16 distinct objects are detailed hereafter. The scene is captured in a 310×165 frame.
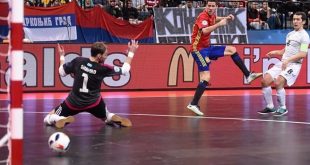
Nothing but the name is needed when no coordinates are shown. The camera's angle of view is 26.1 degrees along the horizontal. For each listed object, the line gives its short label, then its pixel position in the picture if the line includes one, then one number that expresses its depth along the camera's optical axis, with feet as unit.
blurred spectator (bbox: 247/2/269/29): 82.38
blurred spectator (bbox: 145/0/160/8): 81.37
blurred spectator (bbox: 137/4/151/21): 79.15
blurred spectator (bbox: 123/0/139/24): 78.18
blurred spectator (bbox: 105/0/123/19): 76.95
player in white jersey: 44.42
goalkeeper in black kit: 36.73
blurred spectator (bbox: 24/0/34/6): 73.76
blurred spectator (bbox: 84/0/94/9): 76.95
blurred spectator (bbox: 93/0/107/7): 79.96
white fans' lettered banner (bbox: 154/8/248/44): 74.59
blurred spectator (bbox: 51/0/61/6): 74.84
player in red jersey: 45.29
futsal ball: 28.43
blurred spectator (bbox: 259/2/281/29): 84.28
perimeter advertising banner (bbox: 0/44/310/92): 65.41
